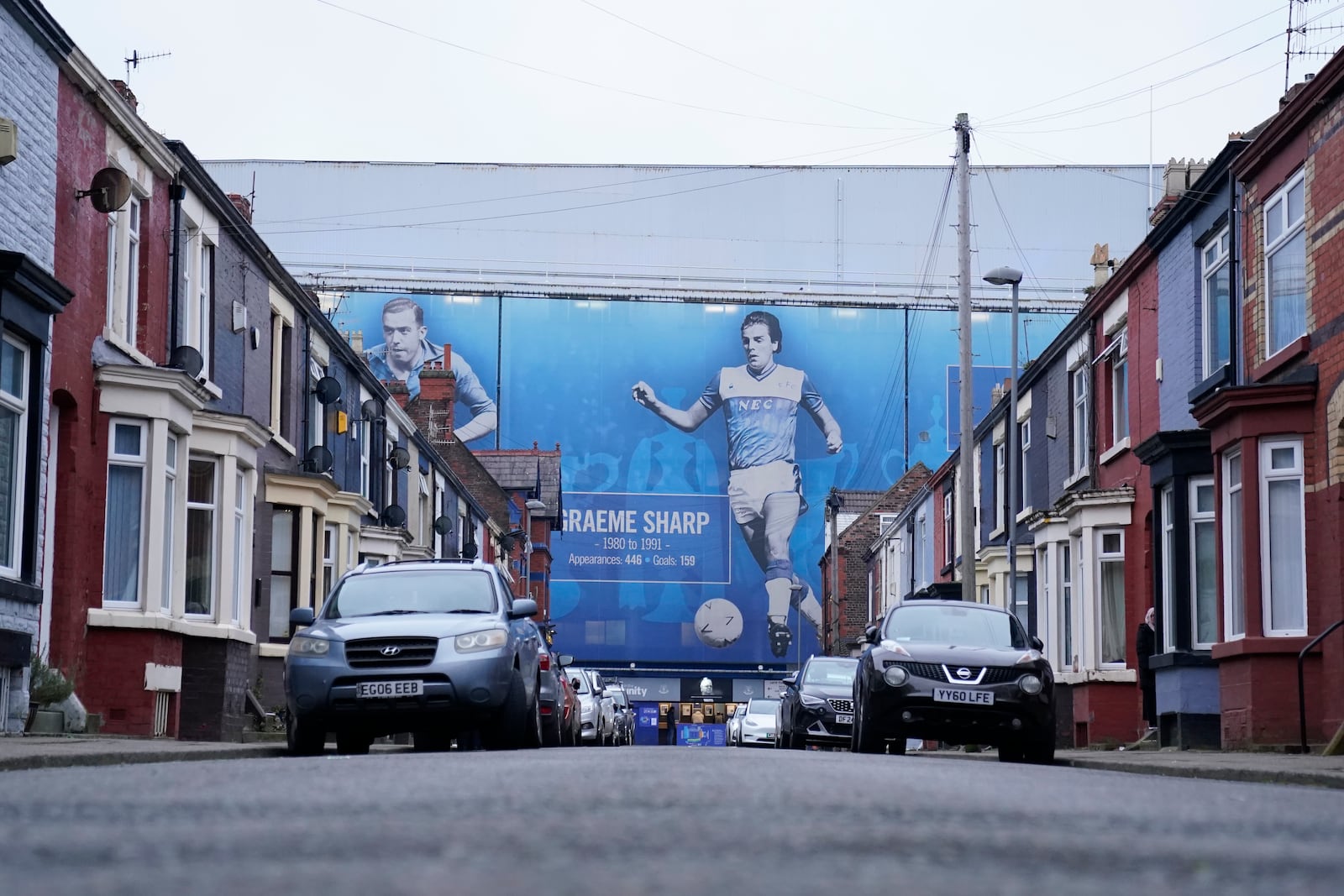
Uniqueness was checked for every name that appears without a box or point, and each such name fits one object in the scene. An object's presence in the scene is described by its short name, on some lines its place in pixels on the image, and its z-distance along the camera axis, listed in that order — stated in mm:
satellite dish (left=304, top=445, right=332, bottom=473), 29641
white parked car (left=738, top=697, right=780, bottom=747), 39562
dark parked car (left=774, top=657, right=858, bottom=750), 24500
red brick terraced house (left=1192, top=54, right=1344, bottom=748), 18312
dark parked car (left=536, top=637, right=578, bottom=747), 19859
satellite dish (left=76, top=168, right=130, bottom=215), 19469
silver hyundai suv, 14352
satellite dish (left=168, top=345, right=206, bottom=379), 22516
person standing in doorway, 24594
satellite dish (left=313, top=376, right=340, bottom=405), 30453
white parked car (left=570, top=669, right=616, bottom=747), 33656
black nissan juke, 16516
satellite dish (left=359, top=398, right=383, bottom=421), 35750
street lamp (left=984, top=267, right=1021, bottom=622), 29812
